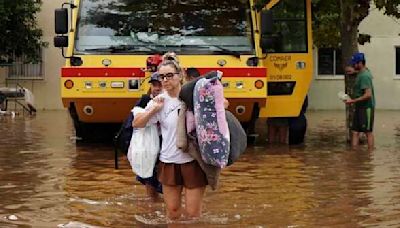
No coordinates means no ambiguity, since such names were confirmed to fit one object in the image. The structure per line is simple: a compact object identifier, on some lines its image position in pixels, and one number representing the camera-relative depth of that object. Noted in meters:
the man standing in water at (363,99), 15.09
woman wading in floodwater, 7.12
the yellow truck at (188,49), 13.84
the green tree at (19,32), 32.75
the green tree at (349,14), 15.92
